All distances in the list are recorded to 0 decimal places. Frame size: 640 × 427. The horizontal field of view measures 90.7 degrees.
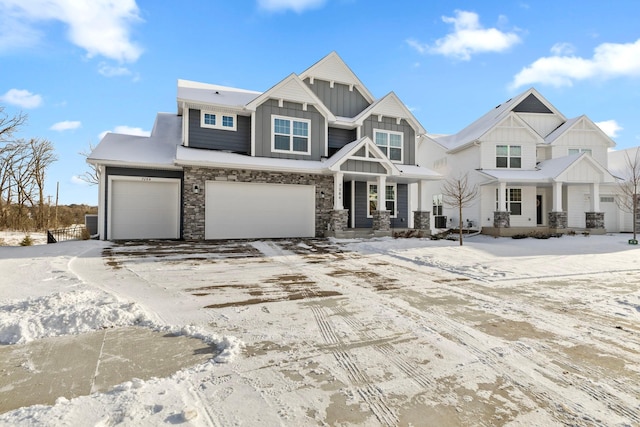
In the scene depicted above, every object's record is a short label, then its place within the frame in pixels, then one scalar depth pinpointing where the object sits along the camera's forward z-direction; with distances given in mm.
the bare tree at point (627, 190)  18203
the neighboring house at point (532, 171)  17531
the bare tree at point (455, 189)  18886
